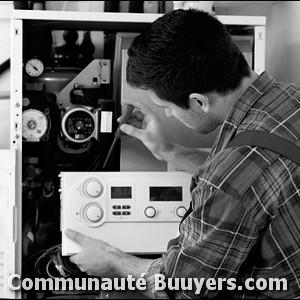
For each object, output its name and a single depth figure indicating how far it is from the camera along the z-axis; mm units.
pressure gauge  1720
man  1128
